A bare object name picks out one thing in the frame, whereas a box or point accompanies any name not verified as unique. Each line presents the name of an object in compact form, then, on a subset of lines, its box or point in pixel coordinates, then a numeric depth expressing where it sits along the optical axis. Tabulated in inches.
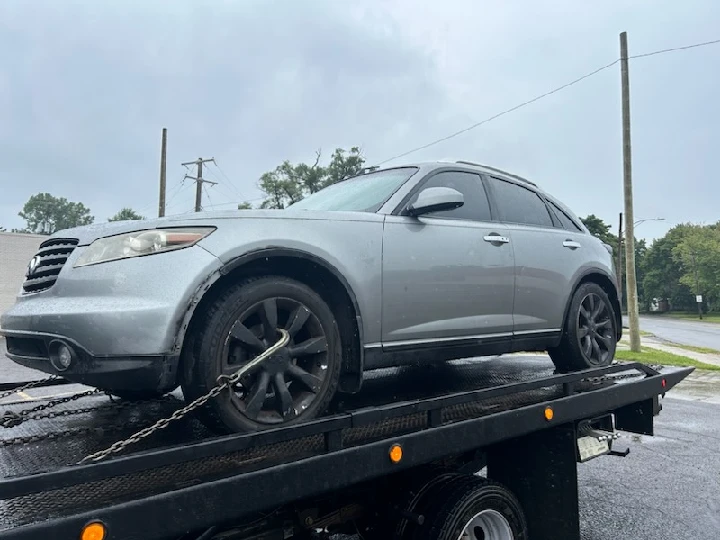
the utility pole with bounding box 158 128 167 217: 905.0
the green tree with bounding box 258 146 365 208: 1868.8
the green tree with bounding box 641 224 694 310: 3157.0
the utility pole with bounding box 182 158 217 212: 1199.6
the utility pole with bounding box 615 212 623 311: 1707.7
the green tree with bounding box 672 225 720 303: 2605.8
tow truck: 67.9
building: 850.1
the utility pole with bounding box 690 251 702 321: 2647.6
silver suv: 86.4
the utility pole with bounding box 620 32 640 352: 560.4
